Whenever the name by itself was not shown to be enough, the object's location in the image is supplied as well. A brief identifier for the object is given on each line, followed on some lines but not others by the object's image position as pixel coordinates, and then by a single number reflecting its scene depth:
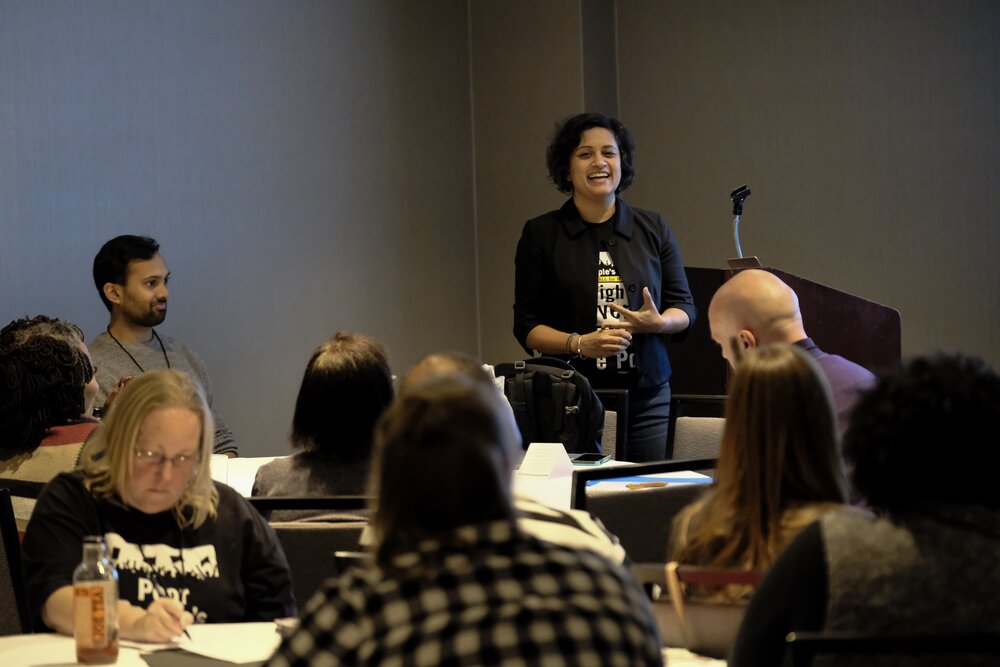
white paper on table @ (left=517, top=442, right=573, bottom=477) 7.53
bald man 6.77
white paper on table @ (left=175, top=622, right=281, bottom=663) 4.26
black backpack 8.67
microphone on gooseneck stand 9.66
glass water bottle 4.16
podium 10.18
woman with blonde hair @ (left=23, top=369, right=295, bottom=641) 4.89
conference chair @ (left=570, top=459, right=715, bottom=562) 6.40
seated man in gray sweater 10.48
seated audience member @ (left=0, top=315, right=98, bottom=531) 6.80
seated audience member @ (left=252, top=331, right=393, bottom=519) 6.08
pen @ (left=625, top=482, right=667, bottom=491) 7.12
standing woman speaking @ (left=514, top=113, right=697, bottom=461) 9.66
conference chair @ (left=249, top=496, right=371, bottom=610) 5.32
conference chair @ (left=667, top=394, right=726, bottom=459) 9.08
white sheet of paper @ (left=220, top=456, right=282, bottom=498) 7.90
